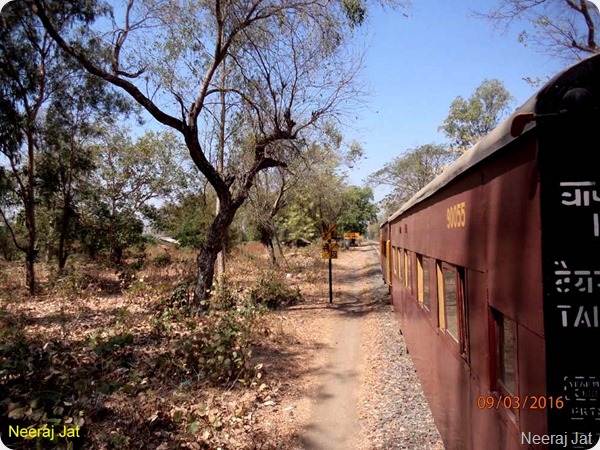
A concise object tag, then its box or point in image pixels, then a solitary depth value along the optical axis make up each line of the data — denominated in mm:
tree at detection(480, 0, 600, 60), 10483
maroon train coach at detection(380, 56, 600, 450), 1601
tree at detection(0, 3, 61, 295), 12695
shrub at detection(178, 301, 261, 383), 6332
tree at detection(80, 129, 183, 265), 20250
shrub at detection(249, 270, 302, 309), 13414
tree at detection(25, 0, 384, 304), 9977
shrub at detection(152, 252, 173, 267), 20483
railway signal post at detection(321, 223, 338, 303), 13062
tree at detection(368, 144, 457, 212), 35719
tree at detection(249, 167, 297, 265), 22516
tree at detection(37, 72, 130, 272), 15692
